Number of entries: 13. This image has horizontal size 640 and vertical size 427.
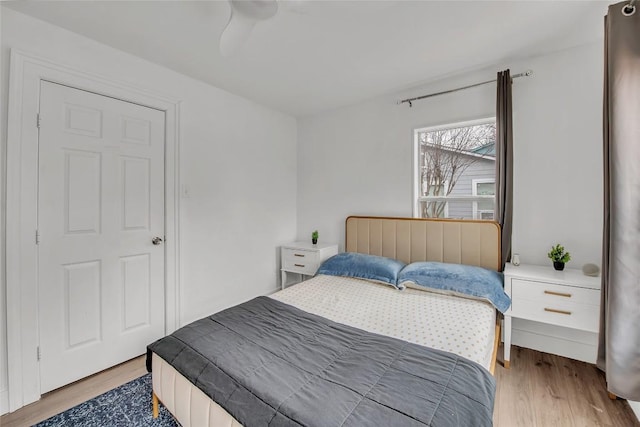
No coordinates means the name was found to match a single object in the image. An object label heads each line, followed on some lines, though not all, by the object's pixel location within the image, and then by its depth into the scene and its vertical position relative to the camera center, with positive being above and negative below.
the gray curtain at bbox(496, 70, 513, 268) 2.31 +0.46
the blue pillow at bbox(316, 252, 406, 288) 2.43 -0.51
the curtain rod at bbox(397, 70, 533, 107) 2.28 +1.16
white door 1.86 -0.16
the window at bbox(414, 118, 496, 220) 2.64 +0.43
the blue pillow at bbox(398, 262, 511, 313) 2.00 -0.52
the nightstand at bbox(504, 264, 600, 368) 1.82 -0.58
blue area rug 1.60 -1.22
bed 1.00 -0.68
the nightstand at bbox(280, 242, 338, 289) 3.22 -0.53
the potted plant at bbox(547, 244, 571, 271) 2.08 -0.32
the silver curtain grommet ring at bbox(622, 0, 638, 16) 1.43 +1.06
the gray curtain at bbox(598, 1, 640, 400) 1.43 +0.03
